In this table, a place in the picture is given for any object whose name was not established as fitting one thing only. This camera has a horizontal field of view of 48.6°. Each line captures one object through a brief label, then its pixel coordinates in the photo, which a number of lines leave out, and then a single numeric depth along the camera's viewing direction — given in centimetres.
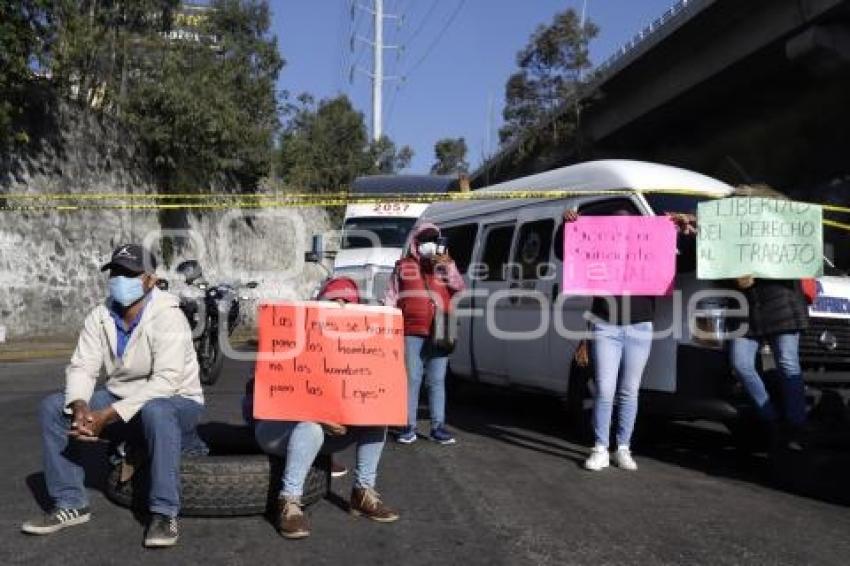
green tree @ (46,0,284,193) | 2075
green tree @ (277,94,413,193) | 3997
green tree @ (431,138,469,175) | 6856
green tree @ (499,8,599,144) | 3503
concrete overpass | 2153
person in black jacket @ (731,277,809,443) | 627
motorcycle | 1094
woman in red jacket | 741
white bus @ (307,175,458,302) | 1534
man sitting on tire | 456
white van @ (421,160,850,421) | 656
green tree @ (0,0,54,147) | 1559
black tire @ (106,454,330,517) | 485
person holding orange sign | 473
